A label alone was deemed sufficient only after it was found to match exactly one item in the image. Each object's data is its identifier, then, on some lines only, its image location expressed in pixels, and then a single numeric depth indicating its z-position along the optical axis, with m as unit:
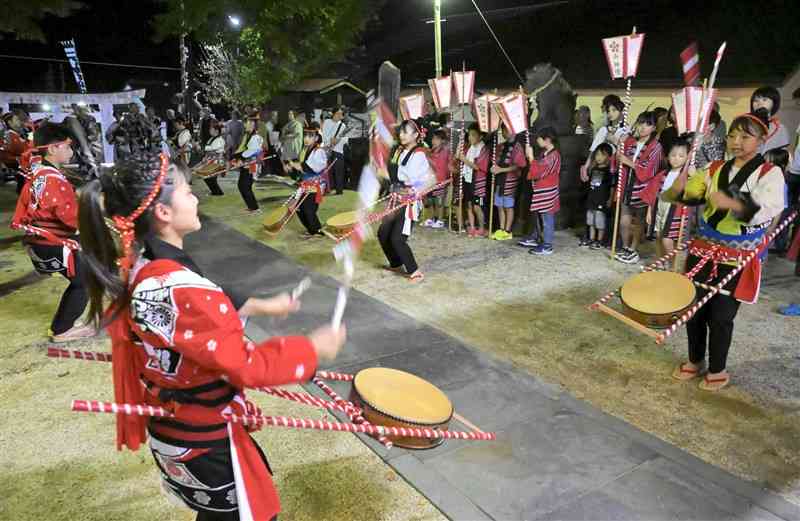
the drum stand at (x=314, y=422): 1.58
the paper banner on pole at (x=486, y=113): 7.33
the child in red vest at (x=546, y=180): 6.89
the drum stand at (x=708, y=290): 3.47
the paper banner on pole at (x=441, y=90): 7.80
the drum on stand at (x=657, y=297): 3.59
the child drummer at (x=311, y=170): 7.69
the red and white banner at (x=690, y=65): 5.12
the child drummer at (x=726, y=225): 3.33
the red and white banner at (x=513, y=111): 6.55
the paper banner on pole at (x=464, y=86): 7.66
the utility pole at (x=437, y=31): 8.24
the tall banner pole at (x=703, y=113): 4.55
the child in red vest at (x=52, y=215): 4.21
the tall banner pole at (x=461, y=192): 8.13
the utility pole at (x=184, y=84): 17.48
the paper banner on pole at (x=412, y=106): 7.89
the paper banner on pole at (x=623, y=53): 6.00
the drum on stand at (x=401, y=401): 2.12
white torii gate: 13.63
